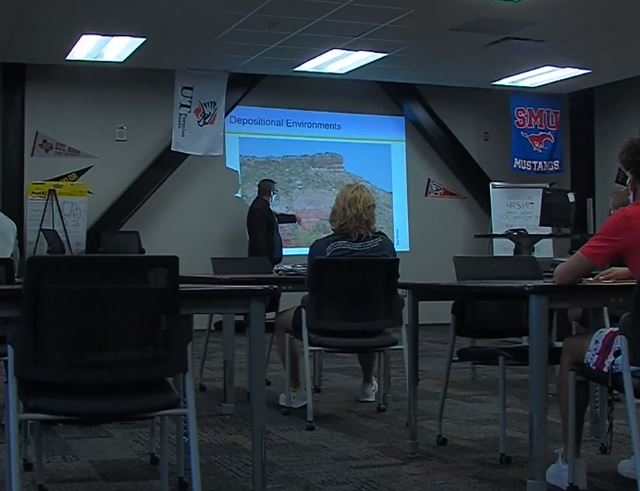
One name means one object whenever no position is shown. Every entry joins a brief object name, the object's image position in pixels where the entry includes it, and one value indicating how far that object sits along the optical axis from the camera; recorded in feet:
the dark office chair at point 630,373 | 8.02
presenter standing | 30.58
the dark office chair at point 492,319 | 11.26
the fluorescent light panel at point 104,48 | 26.55
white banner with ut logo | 30.94
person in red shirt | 9.07
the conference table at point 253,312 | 8.21
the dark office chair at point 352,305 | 13.24
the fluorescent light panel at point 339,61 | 28.86
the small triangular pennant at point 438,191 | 35.70
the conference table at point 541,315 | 9.06
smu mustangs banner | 35.45
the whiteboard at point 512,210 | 35.14
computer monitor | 30.45
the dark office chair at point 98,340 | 7.30
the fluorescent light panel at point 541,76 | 31.96
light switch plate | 31.42
